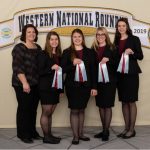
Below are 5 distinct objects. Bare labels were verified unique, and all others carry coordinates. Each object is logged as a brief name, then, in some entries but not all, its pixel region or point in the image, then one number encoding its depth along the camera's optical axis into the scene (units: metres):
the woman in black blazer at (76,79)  3.50
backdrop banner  4.08
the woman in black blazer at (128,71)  3.69
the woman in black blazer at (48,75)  3.46
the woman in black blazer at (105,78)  3.62
